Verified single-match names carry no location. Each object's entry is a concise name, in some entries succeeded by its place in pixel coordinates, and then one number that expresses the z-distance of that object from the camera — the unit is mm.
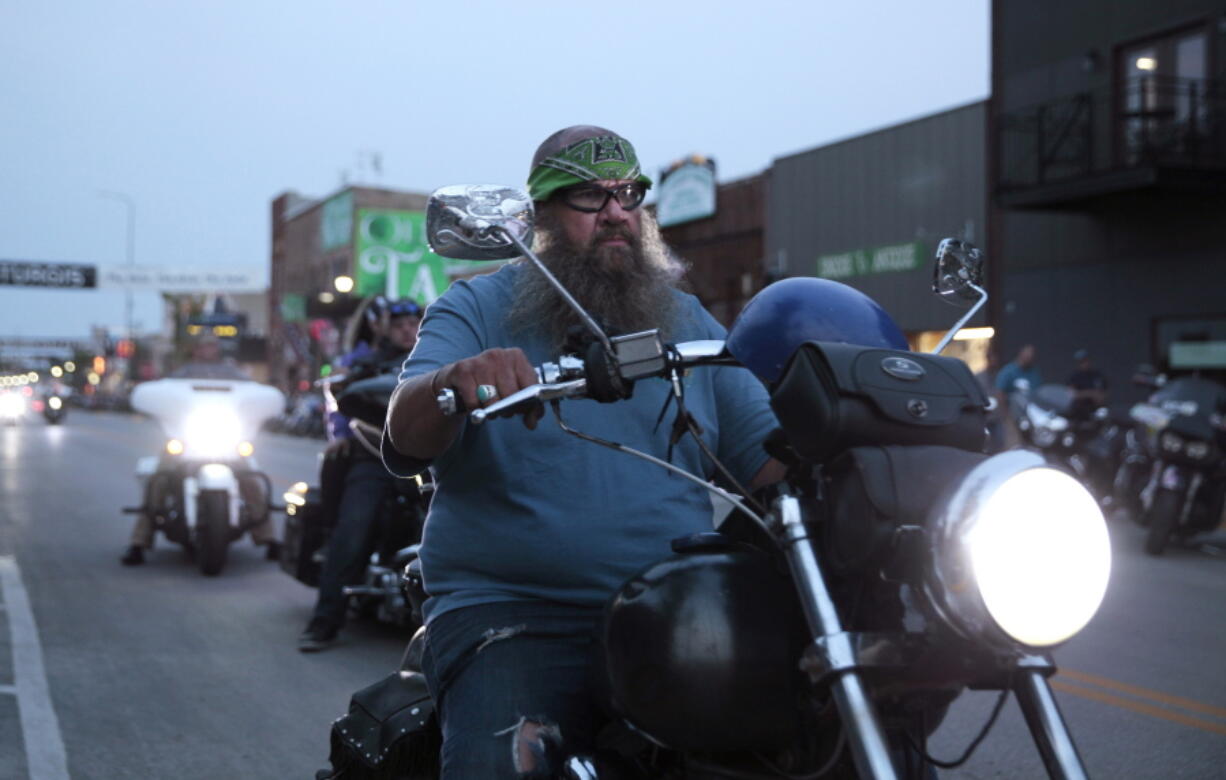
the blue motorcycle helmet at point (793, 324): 2039
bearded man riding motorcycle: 2281
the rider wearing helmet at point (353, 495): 6898
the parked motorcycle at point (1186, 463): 10453
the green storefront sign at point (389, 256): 64125
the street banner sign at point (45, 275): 61188
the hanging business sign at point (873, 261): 25938
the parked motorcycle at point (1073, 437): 13016
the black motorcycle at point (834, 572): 1603
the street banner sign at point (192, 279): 66125
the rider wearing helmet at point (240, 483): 9914
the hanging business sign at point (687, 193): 34000
